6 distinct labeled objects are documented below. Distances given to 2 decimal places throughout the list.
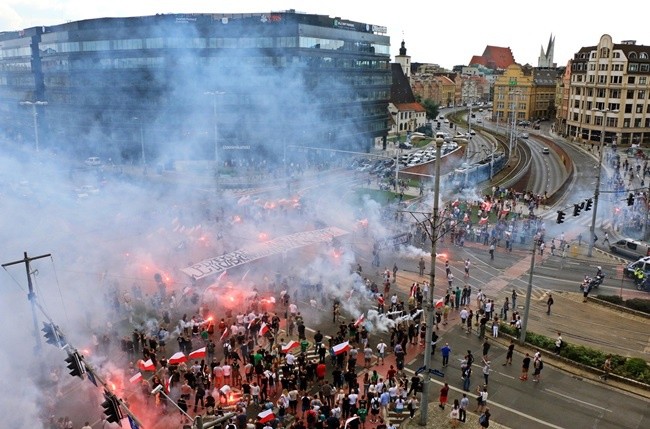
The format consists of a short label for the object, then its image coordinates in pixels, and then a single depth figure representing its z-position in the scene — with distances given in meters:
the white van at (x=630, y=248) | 30.64
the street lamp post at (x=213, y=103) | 41.83
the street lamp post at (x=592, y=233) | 30.77
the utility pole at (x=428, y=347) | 15.09
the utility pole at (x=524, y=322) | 20.12
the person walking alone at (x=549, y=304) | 23.83
